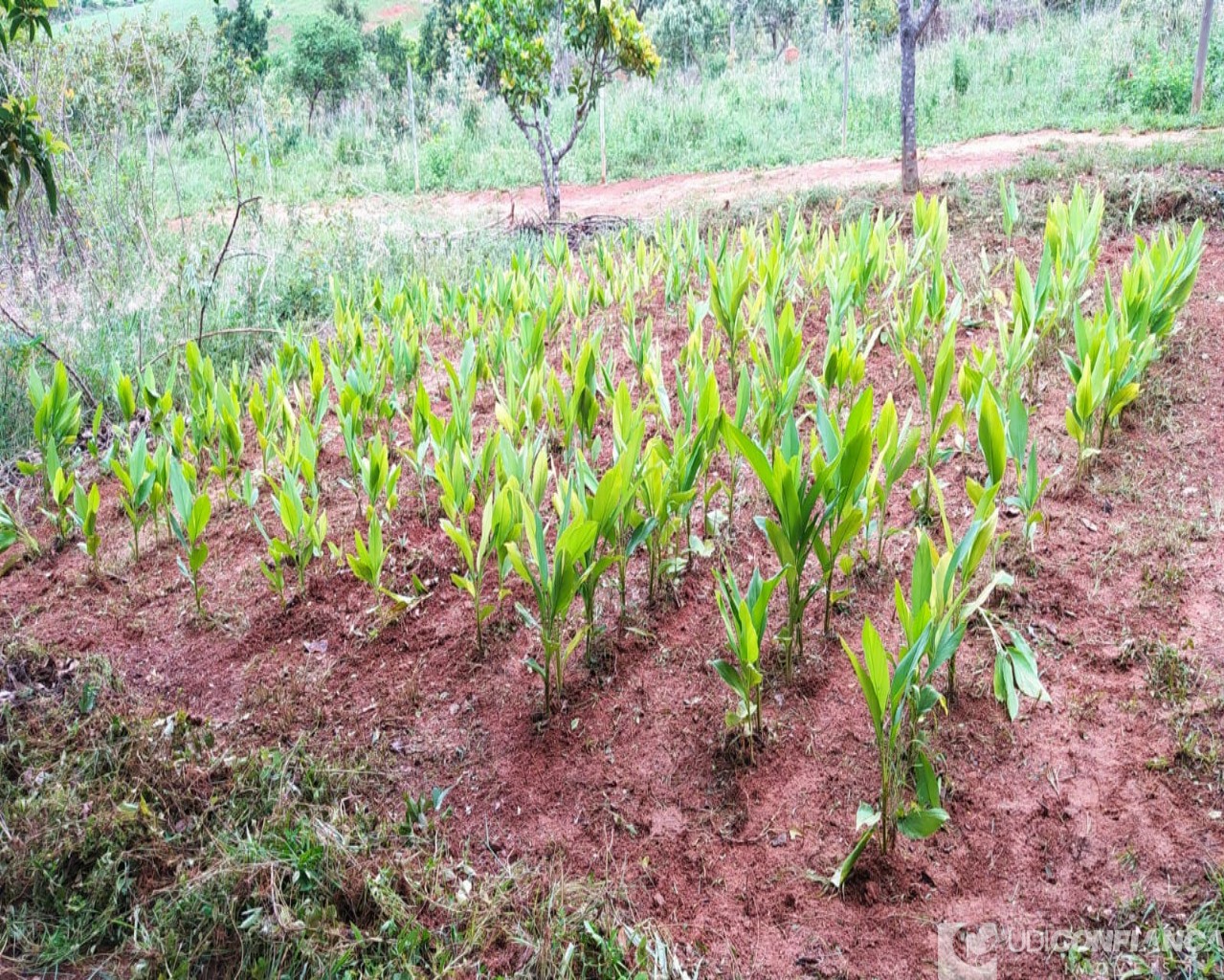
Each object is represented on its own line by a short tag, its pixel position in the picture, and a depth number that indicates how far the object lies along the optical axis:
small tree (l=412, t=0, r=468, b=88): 20.38
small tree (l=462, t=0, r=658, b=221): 7.68
